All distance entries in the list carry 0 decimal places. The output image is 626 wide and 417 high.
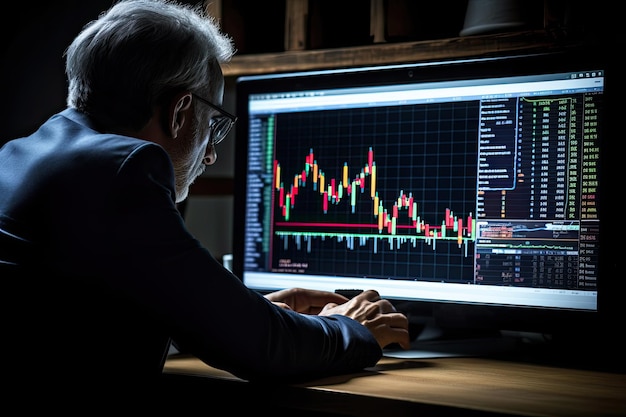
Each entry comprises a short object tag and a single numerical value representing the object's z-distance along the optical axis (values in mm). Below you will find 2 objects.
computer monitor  1258
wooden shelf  1370
